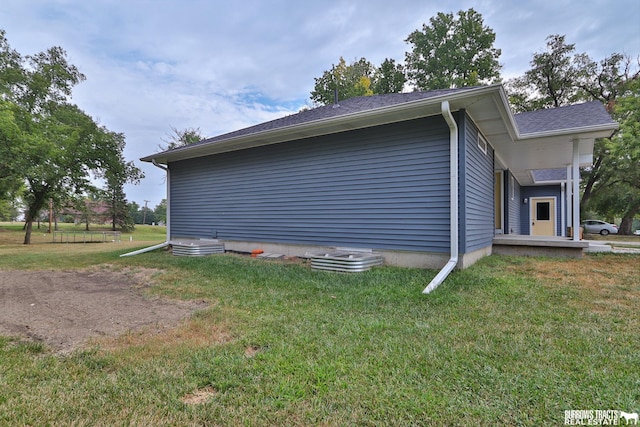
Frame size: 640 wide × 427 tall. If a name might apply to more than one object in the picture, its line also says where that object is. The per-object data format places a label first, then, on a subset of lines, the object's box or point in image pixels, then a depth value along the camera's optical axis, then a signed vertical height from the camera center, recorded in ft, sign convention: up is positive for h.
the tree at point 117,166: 53.11 +8.74
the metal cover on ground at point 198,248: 25.89 -2.92
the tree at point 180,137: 83.76 +21.41
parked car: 69.46 -3.31
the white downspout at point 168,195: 31.45 +1.99
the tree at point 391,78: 73.15 +32.91
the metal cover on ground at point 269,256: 23.38 -3.26
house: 17.19 +2.98
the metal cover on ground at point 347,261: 17.43 -2.79
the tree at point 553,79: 60.90 +28.35
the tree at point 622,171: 42.39 +7.83
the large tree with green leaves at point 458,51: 67.05 +36.61
